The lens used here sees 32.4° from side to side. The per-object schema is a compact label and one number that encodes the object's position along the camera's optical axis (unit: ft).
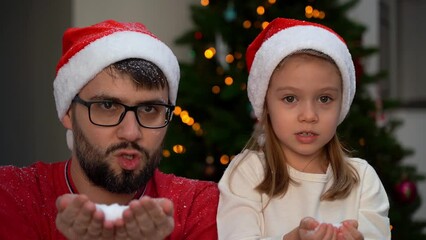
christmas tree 10.32
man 5.57
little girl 5.94
